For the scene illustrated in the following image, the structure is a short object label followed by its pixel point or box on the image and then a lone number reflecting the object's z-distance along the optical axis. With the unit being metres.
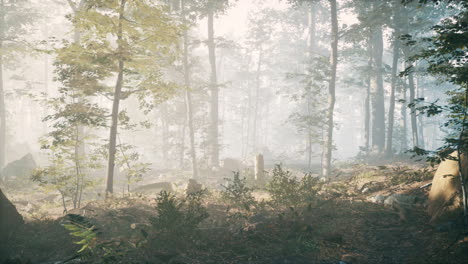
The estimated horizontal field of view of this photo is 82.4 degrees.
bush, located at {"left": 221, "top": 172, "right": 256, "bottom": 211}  7.87
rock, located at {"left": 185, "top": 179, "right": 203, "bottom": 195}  10.67
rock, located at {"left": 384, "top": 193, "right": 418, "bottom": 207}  6.75
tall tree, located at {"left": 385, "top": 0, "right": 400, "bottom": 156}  20.20
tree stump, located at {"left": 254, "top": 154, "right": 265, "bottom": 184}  13.41
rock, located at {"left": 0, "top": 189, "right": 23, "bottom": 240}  6.07
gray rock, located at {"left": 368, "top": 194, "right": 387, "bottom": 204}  7.41
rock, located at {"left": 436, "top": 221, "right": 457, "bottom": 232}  4.99
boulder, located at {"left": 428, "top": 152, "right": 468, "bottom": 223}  5.32
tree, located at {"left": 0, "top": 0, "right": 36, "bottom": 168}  20.28
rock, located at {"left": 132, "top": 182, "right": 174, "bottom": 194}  12.10
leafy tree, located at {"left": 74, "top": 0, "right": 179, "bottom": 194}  7.69
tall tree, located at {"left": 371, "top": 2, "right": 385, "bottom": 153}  26.09
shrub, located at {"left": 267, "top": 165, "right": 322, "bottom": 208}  7.78
